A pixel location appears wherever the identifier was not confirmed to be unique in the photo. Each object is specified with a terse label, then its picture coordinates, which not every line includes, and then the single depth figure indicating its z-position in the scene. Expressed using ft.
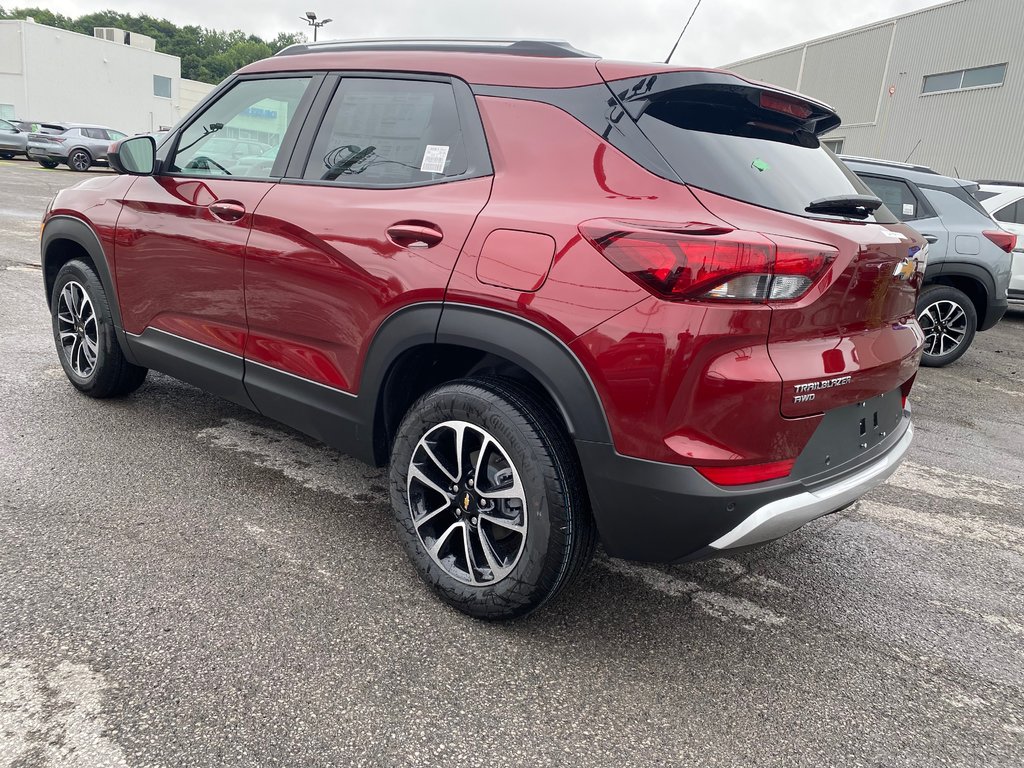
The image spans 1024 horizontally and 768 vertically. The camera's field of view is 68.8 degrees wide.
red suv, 6.52
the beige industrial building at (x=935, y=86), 72.13
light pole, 110.83
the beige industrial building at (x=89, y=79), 132.26
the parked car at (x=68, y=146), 81.66
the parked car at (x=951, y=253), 21.58
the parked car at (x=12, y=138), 85.97
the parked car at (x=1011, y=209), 26.96
